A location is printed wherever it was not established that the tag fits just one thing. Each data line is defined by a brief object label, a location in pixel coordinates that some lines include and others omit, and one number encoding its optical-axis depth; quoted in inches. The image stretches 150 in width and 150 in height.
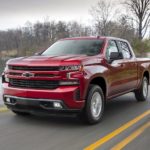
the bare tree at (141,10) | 2500.0
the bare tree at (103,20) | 1823.3
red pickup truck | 287.0
